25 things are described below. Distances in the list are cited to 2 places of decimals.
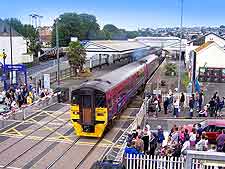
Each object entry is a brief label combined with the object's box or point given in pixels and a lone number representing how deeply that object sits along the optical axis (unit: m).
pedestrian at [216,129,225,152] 14.09
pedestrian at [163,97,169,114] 24.56
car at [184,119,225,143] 18.14
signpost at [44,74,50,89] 32.44
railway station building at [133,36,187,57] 90.83
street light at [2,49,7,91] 31.89
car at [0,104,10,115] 24.04
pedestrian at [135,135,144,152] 14.11
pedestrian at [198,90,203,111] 24.62
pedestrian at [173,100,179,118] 23.55
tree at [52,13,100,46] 107.25
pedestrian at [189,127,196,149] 14.59
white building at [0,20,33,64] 63.81
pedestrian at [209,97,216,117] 23.75
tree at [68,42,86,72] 51.31
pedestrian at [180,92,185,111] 25.95
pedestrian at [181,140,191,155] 13.45
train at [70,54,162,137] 19.30
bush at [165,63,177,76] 52.69
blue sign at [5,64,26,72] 32.22
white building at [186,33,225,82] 42.28
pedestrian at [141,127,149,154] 14.76
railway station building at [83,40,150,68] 53.26
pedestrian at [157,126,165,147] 16.20
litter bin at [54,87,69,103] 30.54
